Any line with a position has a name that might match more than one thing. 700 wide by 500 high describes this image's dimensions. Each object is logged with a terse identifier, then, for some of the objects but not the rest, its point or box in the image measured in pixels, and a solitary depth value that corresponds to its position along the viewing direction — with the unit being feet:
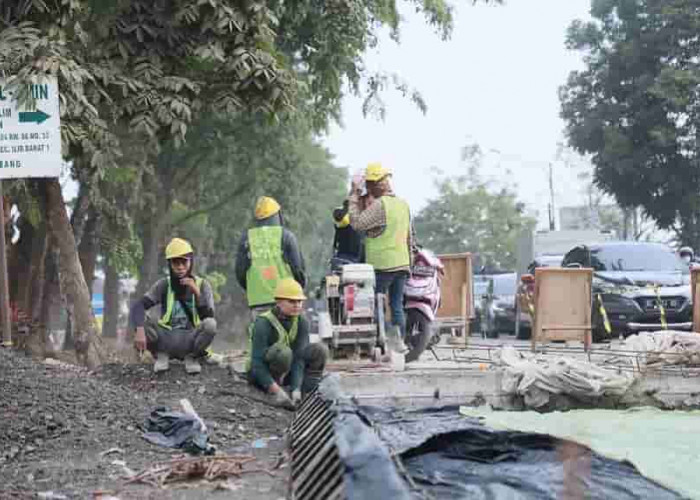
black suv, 55.72
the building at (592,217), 202.42
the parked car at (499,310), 88.02
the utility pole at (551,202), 176.35
